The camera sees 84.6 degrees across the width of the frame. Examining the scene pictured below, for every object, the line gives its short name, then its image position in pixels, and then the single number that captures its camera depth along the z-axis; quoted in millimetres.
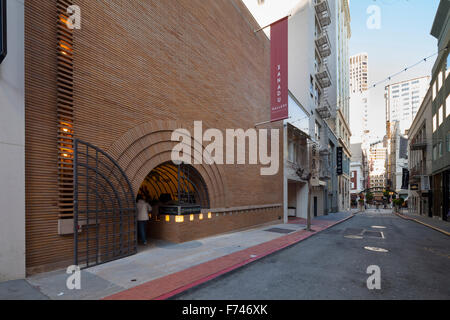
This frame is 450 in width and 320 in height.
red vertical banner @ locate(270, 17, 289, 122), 13883
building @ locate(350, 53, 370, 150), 184500
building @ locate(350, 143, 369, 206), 80875
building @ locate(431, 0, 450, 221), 23456
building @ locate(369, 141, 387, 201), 146875
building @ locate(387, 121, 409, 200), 70588
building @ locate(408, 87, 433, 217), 30516
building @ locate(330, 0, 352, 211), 43250
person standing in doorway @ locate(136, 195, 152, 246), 9719
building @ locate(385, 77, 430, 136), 141250
